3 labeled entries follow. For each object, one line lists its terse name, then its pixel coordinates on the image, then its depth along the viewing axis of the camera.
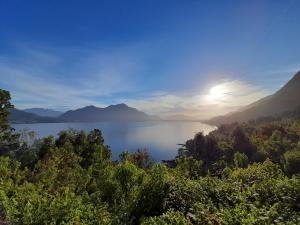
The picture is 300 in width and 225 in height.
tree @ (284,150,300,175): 21.11
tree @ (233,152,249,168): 26.52
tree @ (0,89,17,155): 18.25
